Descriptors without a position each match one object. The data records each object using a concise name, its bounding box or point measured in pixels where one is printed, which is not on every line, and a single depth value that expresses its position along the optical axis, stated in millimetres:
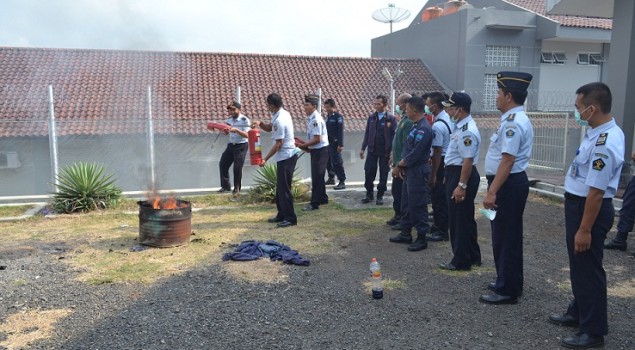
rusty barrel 6133
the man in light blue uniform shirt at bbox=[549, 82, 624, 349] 3342
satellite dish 24531
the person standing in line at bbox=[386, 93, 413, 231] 6577
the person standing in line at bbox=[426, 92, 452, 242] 6070
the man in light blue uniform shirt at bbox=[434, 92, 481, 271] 4828
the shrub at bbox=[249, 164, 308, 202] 9430
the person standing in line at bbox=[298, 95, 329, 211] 7996
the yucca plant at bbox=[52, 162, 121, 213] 8602
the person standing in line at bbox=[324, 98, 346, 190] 10367
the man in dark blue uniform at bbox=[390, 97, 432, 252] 5770
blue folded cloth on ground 5539
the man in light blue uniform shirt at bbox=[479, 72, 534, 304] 4066
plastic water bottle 4352
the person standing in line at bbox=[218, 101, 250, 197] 9742
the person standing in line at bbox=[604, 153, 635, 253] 6164
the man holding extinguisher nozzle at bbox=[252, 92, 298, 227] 7102
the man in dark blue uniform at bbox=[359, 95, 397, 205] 8570
